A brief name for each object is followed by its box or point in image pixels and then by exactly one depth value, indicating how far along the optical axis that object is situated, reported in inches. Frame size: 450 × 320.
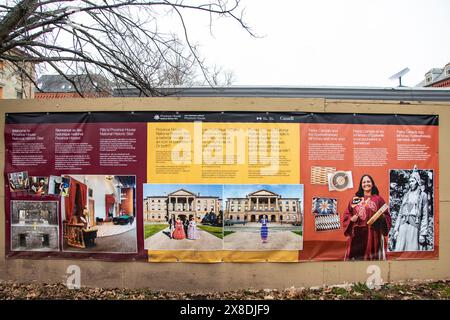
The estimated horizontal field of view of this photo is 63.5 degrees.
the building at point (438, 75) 680.7
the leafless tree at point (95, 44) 234.8
